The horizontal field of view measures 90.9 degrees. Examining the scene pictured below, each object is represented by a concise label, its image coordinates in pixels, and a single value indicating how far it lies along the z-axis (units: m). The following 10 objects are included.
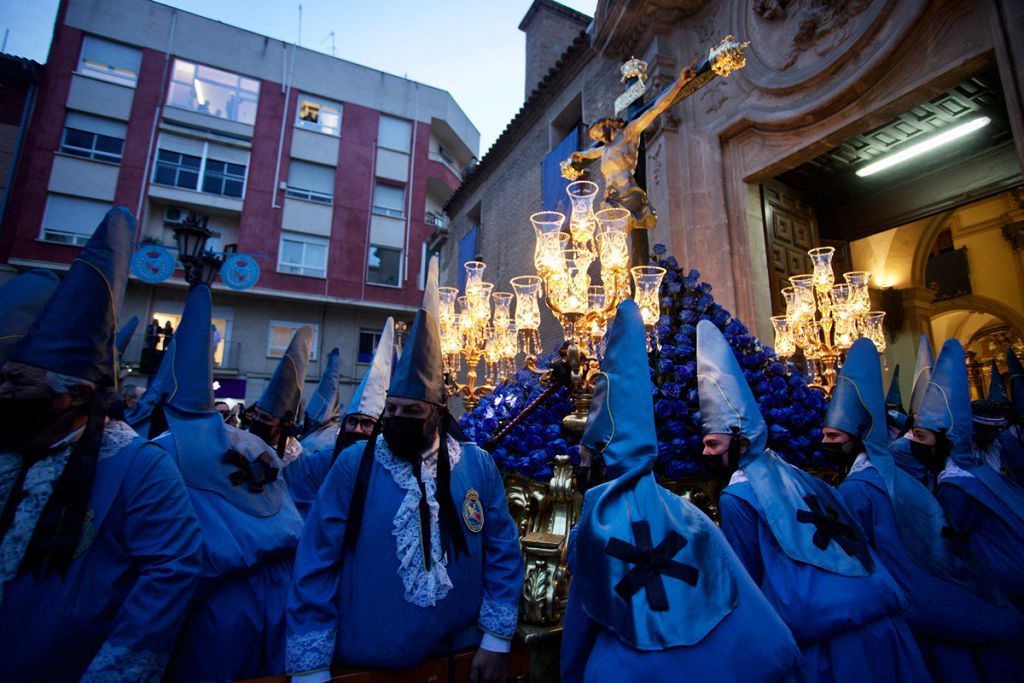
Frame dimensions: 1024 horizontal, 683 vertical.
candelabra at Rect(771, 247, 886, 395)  5.28
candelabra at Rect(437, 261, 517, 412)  5.11
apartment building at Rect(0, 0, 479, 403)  18.33
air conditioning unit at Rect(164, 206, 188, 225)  19.77
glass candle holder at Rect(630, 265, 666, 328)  3.97
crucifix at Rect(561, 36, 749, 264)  4.59
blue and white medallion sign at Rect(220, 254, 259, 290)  12.84
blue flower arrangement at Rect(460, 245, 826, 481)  3.21
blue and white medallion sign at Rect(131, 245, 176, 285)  9.38
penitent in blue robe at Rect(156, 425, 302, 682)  2.12
